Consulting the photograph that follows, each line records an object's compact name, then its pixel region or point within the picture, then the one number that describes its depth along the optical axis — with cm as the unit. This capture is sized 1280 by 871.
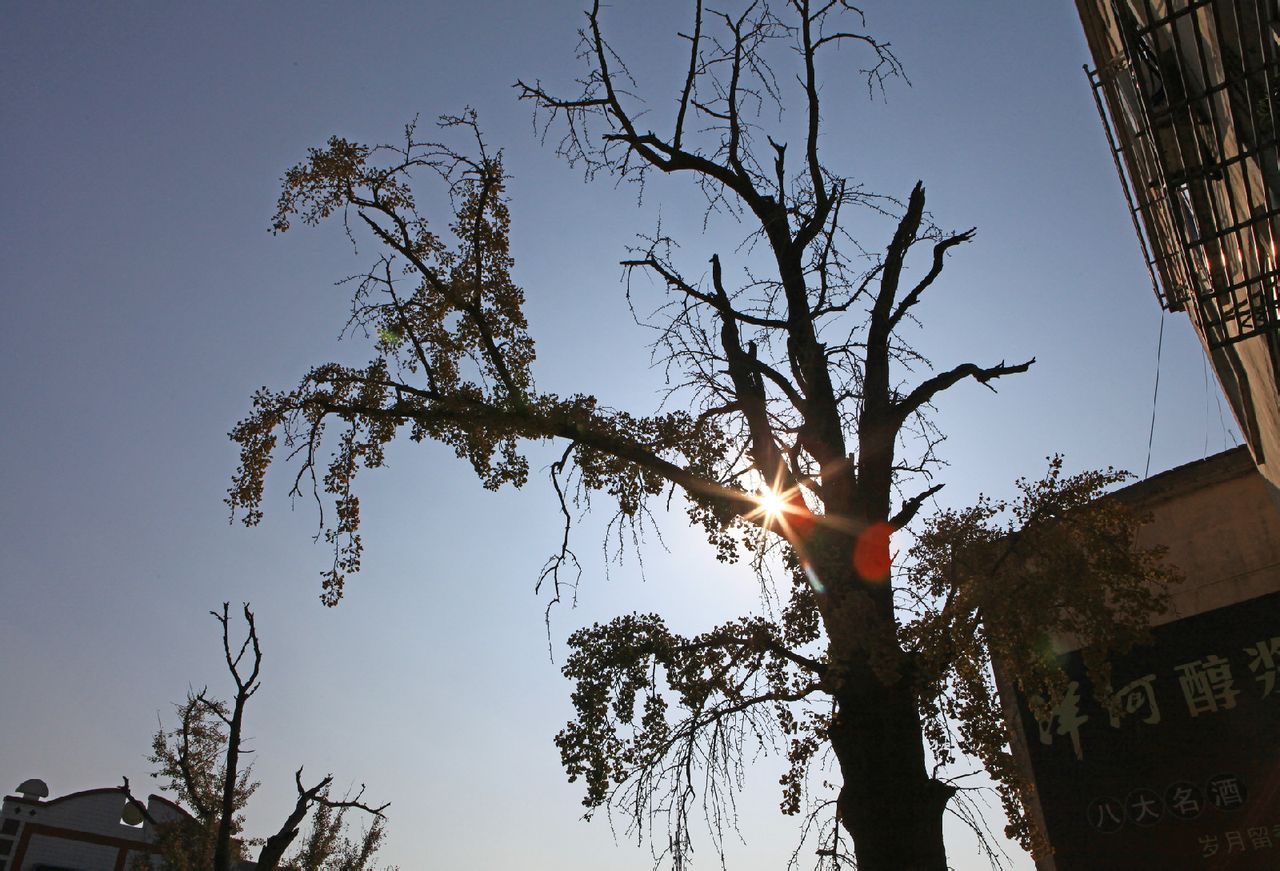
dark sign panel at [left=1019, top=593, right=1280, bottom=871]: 1181
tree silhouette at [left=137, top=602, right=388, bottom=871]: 1198
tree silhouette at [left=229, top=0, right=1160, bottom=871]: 722
